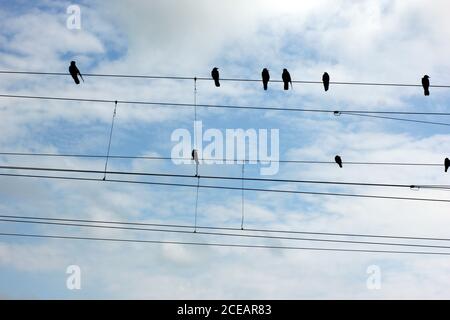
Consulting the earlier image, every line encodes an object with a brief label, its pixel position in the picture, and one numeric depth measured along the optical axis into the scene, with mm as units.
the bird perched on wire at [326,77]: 22344
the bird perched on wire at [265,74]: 20547
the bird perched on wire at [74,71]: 19172
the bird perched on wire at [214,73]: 22775
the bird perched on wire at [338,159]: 21159
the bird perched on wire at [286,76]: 21500
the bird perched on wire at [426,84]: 20572
